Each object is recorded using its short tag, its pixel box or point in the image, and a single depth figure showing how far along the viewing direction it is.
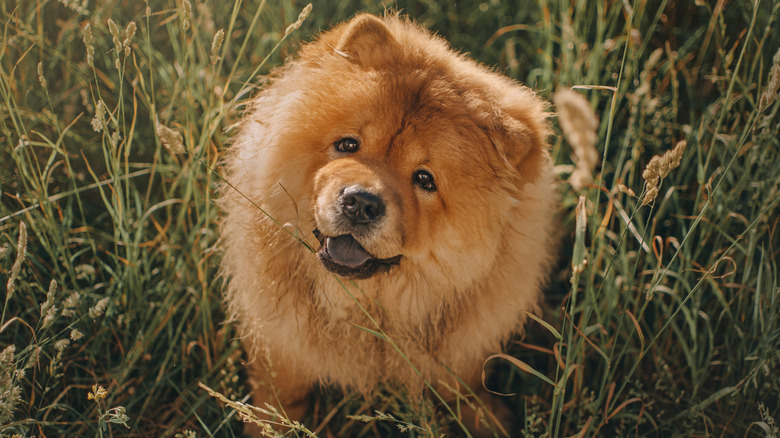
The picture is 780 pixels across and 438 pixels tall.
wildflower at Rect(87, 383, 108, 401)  1.24
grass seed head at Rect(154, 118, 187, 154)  1.21
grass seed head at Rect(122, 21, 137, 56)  1.27
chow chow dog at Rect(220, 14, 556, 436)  1.31
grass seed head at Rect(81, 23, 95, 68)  1.27
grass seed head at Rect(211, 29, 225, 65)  1.27
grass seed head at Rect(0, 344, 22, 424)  1.23
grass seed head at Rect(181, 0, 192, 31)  1.28
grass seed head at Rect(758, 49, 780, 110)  1.21
